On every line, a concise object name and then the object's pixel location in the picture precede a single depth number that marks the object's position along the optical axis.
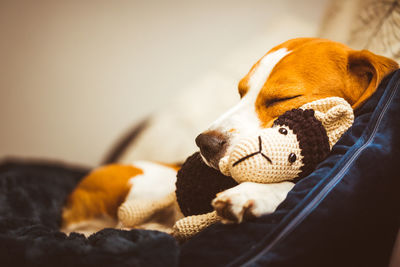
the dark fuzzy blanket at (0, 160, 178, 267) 0.59
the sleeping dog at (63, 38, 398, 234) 0.79
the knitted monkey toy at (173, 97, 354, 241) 0.62
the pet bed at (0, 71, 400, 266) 0.58
